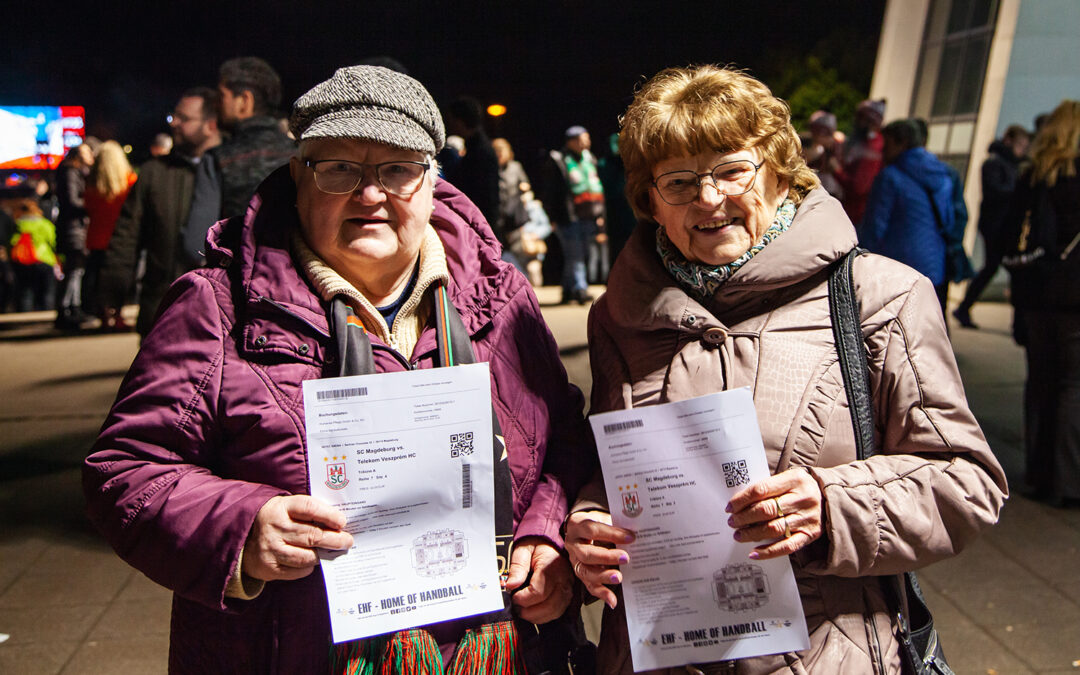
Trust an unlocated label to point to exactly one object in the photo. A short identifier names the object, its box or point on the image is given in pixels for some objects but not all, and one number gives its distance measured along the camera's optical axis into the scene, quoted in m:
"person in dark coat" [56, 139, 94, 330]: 9.30
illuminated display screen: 12.79
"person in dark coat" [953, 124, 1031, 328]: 8.41
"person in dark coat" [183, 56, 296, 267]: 3.59
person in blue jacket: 5.52
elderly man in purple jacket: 1.46
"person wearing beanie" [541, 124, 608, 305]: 10.00
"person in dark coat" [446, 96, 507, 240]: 4.95
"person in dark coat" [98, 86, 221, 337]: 4.43
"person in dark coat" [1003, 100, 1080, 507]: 4.11
